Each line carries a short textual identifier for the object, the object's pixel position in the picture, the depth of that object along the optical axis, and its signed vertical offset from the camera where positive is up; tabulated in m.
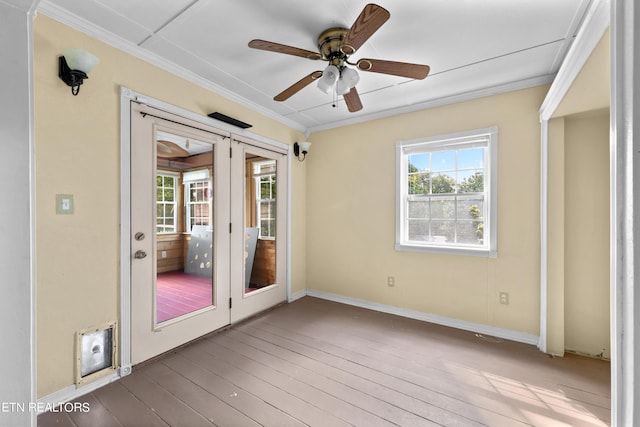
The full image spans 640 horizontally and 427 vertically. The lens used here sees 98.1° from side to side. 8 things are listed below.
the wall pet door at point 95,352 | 1.93 -1.01
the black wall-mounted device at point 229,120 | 2.75 +0.97
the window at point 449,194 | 2.95 +0.23
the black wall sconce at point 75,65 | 1.75 +0.95
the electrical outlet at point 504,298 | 2.81 -0.86
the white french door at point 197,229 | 2.28 -0.16
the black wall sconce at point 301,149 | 3.87 +0.92
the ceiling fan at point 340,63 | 1.70 +1.03
